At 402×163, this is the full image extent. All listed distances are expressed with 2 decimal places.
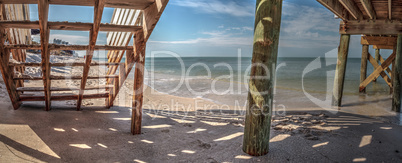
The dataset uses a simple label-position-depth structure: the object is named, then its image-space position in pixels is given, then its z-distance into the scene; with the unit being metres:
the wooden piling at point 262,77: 3.02
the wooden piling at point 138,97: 4.02
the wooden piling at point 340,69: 6.87
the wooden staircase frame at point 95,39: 2.96
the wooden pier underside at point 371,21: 5.54
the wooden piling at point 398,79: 6.59
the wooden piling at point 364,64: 10.82
